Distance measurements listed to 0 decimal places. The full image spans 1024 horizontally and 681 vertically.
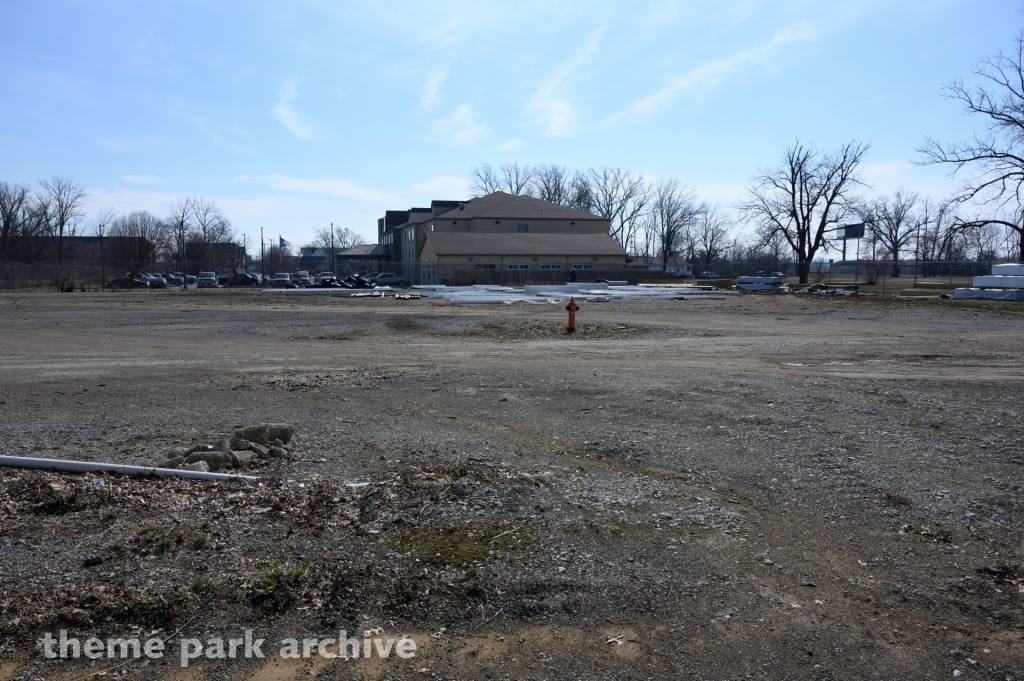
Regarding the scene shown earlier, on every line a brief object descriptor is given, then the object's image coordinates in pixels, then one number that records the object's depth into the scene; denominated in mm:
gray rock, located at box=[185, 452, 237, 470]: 6520
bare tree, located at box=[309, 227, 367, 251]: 130625
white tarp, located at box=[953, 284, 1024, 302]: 35719
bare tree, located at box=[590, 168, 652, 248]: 109625
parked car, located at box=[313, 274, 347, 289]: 61294
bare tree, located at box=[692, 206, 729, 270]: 115812
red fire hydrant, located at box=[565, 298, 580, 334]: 21158
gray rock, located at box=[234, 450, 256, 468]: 6621
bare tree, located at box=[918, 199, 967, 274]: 81538
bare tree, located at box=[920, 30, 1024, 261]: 40031
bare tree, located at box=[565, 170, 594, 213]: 110500
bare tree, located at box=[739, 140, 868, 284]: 70312
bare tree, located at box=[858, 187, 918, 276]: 87700
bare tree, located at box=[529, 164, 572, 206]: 112688
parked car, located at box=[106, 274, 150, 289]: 63594
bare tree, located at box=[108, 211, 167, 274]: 77938
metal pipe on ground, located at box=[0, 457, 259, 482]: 6109
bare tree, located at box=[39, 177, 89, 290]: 88688
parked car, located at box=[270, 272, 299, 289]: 67950
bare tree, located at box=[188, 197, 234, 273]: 94812
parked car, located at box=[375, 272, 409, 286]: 68812
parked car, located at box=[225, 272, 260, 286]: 70812
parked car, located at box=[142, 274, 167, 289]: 66812
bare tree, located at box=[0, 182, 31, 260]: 83000
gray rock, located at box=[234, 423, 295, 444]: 7203
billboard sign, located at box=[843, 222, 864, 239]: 71731
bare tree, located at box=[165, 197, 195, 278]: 89819
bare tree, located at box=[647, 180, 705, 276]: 110125
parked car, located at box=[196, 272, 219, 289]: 69519
